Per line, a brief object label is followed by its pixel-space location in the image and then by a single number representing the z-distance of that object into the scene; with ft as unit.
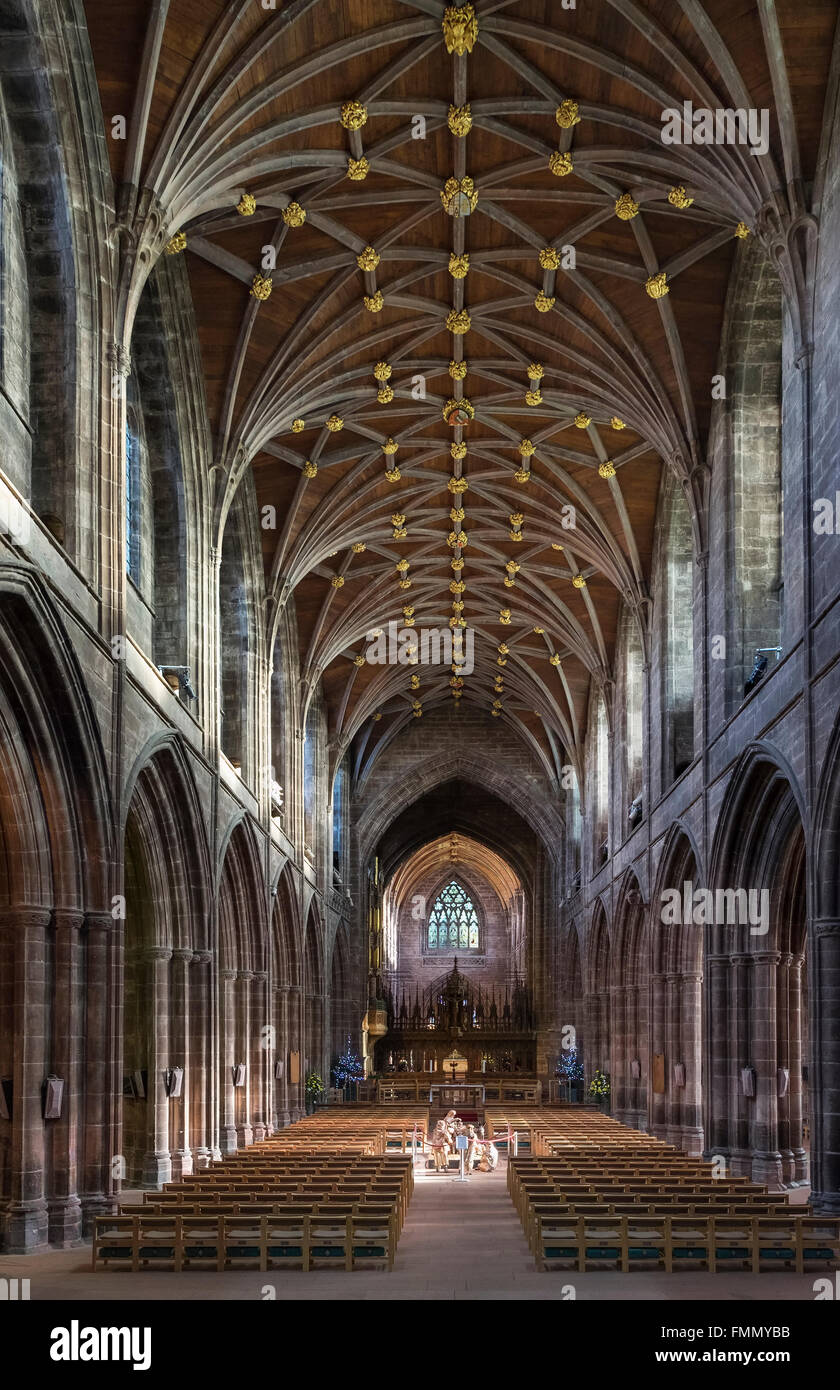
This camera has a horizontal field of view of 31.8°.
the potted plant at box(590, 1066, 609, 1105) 141.79
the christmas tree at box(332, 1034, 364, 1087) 158.10
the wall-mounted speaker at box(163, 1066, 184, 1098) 79.10
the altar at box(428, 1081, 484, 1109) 148.05
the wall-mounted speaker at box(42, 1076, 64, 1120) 55.21
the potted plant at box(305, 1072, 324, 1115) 140.15
